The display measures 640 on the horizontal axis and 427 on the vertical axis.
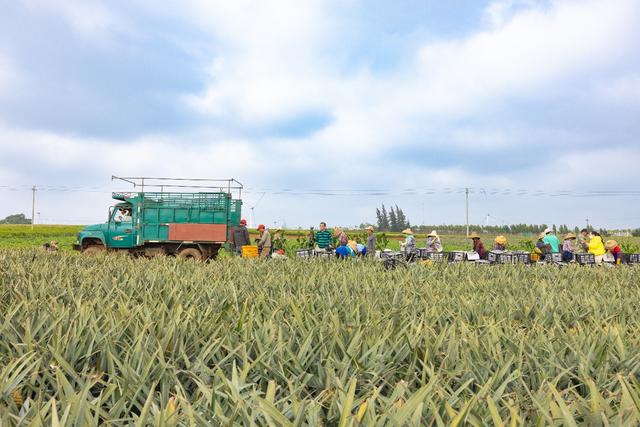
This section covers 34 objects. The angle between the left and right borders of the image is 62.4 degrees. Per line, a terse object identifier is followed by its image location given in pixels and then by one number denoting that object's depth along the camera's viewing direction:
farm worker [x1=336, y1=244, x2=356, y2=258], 12.68
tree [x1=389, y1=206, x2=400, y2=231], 140.75
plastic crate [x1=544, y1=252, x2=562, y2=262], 15.30
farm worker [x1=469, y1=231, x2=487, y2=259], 15.68
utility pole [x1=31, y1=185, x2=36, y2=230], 84.38
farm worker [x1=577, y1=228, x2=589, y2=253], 18.57
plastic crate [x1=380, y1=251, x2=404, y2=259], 14.99
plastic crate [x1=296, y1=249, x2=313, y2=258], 15.41
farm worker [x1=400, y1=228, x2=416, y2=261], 18.01
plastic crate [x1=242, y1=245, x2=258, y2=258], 16.50
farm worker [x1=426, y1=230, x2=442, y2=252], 16.16
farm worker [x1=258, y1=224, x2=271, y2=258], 18.28
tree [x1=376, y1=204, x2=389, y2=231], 143.00
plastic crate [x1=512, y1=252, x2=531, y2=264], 14.92
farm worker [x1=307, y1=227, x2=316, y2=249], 21.48
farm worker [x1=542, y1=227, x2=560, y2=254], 16.59
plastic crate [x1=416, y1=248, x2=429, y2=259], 16.13
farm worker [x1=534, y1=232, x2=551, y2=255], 16.69
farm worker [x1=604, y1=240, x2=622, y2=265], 14.88
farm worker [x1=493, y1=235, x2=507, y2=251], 16.65
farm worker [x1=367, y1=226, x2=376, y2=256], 17.70
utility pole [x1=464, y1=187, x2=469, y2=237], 75.38
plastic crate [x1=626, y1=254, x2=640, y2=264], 15.35
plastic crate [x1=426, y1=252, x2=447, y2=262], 14.96
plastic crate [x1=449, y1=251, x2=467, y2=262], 15.30
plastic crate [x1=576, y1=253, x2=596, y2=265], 14.59
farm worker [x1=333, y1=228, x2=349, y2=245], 17.06
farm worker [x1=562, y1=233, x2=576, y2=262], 15.98
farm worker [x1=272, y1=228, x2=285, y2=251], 23.83
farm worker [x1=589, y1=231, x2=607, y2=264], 14.74
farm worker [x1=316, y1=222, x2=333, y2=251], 18.11
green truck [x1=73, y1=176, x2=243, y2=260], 19.80
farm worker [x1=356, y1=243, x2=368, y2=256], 16.85
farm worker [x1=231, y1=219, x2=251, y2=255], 18.11
